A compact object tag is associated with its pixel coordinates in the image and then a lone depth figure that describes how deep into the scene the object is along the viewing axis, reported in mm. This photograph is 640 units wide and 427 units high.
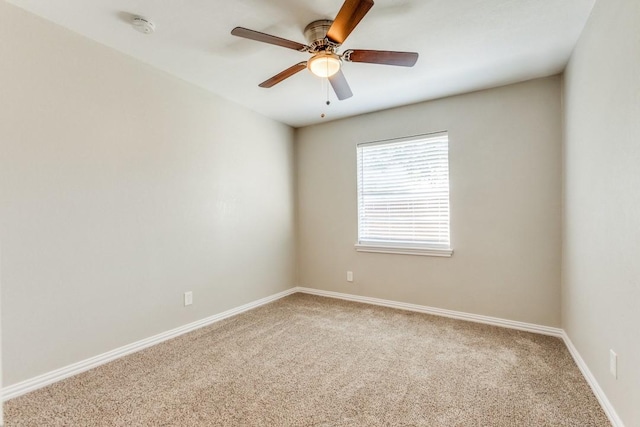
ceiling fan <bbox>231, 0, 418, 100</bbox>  1828
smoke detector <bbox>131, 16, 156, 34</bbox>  2116
